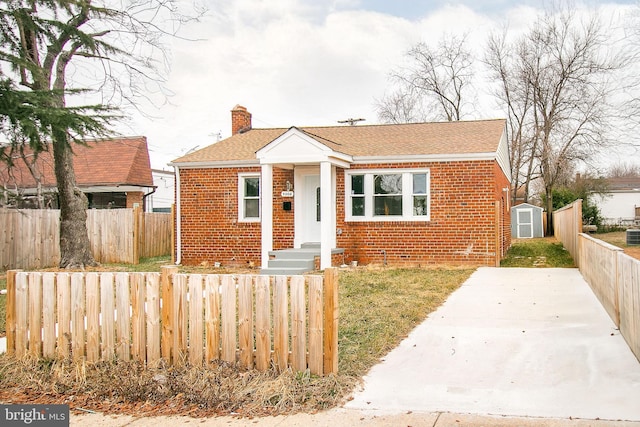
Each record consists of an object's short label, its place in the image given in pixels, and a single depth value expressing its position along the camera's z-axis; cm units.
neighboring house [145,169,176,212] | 3622
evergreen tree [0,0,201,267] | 1016
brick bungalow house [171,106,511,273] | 1616
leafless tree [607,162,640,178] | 7408
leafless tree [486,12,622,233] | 3397
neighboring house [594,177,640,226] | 5556
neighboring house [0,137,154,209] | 2641
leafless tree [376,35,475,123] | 4288
